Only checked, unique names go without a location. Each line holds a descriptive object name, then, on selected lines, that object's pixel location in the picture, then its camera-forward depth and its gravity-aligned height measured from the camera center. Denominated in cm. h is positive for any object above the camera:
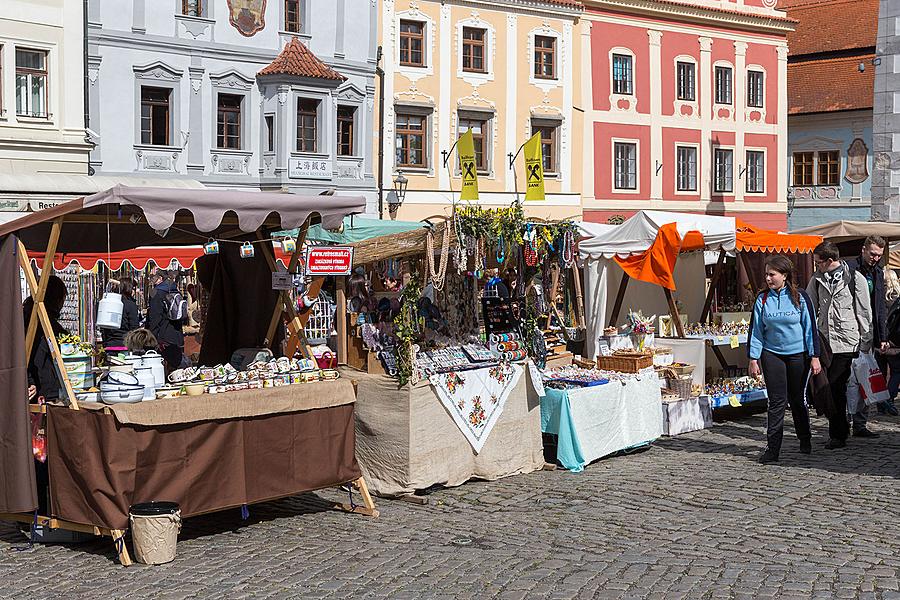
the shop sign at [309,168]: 2758 +219
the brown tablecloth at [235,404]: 715 -92
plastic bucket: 698 -160
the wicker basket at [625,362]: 1163 -100
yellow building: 2992 +440
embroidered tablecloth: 930 -108
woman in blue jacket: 1007 -67
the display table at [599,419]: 1026 -142
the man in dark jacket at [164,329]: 1491 -87
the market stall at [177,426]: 711 -105
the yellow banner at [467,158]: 2136 +190
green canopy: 1756 +46
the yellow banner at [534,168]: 1862 +150
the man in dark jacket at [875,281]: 1211 -21
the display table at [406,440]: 898 -138
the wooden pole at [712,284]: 1504 -31
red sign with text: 883 +1
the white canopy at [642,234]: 1295 +30
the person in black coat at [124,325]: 1268 -74
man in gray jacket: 1108 -53
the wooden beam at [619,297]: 1359 -42
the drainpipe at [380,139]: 2956 +305
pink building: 3325 +452
